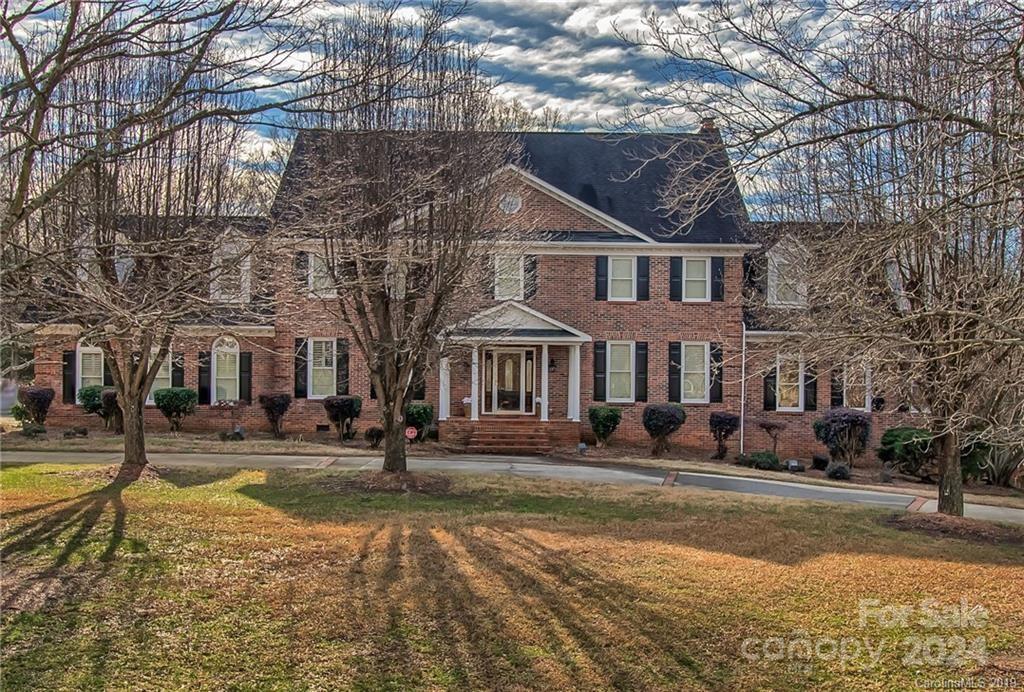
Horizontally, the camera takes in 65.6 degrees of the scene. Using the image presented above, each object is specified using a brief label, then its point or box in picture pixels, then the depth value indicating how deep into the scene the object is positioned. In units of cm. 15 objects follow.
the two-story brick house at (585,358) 2331
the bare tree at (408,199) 1177
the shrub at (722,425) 2255
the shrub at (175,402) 2245
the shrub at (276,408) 2258
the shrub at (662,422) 2209
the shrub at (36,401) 2238
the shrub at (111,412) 2186
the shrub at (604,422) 2242
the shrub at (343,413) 2247
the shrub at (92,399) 2245
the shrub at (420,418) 2203
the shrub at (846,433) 2148
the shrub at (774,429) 2275
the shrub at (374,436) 2048
